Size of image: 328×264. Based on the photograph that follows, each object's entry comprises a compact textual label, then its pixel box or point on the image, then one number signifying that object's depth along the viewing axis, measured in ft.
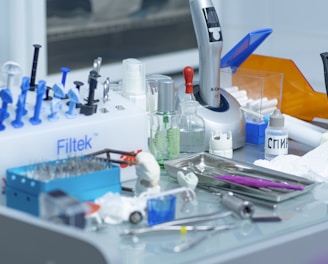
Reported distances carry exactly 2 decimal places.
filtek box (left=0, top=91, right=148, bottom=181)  4.10
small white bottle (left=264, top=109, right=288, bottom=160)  4.78
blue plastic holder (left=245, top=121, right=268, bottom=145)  5.02
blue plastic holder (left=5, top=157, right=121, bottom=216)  3.90
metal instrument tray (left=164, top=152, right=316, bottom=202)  4.21
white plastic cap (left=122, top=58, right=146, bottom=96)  4.66
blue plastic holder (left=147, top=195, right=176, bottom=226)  3.90
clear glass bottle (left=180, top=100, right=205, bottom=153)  4.72
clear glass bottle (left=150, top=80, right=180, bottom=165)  4.58
